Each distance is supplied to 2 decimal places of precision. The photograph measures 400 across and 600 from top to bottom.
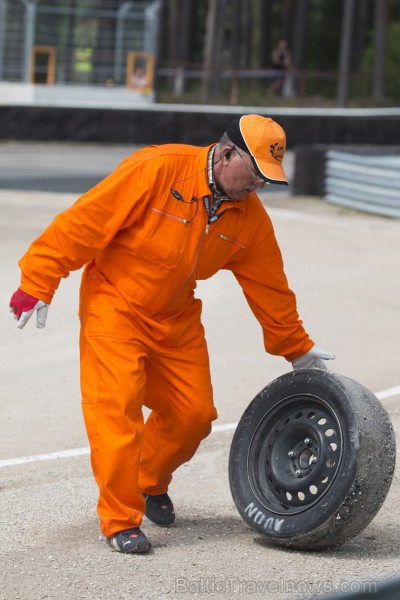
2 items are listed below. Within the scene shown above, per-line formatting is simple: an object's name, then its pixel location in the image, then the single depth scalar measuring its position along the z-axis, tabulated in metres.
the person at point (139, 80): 37.31
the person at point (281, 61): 47.97
